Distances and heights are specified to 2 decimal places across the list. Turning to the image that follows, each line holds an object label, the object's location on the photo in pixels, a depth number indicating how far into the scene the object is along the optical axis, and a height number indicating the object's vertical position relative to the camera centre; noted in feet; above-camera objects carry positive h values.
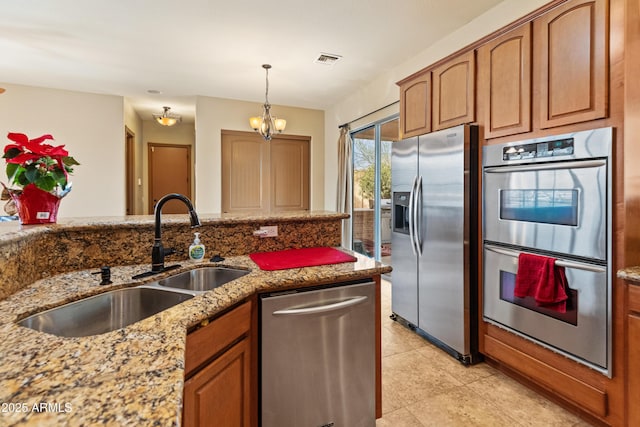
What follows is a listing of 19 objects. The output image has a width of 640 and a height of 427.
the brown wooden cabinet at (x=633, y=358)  4.75 -2.21
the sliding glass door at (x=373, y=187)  13.60 +1.04
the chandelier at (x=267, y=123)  12.66 +4.09
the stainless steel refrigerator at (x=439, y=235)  7.38 -0.63
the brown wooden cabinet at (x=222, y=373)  3.20 -1.84
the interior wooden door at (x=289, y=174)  17.84 +2.05
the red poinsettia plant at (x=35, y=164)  4.35 +0.66
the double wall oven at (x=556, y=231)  5.19 -0.40
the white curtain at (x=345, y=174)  15.33 +1.78
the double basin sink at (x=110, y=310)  3.47 -1.20
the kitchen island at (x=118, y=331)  1.75 -1.02
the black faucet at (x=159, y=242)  4.81 -0.47
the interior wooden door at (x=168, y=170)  20.80 +2.68
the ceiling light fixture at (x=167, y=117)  17.54 +5.35
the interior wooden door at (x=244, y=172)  16.61 +2.07
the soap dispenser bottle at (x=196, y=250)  5.41 -0.66
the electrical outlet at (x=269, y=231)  6.25 -0.40
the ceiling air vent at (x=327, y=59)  11.04 +5.36
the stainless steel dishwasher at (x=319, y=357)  4.40 -2.12
